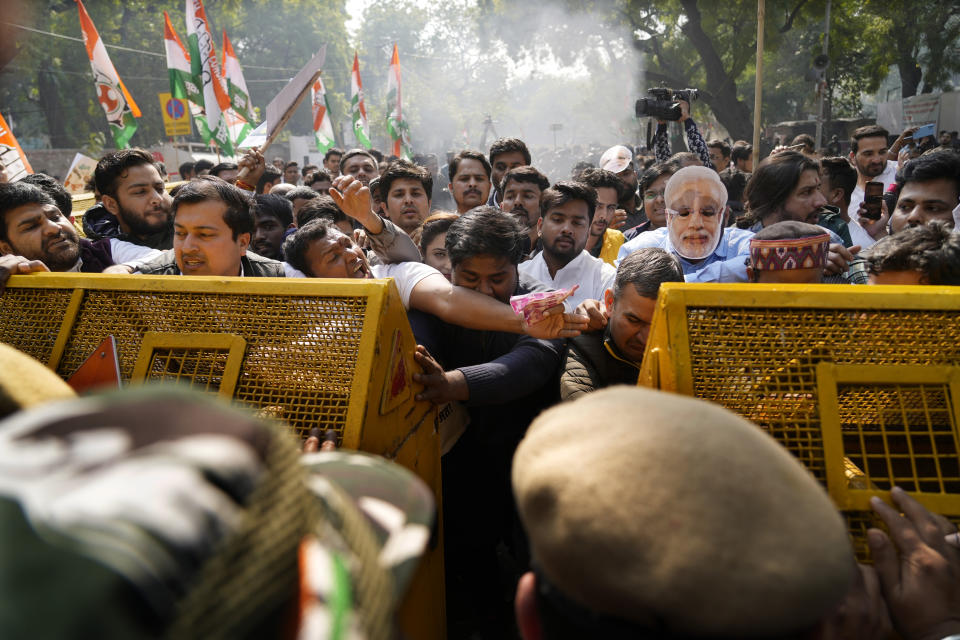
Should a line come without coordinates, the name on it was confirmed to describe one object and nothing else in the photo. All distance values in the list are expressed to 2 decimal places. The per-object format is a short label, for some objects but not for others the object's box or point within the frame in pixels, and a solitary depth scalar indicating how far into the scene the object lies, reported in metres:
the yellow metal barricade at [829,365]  1.34
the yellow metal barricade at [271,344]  1.54
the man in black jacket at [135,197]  3.48
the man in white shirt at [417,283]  2.18
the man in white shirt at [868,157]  5.77
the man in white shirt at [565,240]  3.55
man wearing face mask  3.34
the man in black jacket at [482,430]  2.38
